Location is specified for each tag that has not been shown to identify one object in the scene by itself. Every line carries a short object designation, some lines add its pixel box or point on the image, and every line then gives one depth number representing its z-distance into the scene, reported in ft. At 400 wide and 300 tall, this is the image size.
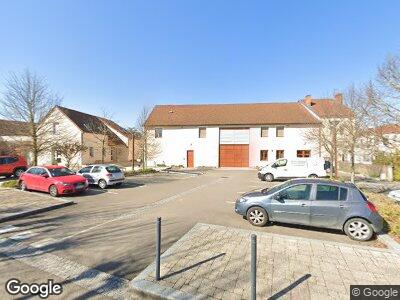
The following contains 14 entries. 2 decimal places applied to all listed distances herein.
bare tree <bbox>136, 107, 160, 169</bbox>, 84.43
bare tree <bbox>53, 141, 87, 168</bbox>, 61.76
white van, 59.11
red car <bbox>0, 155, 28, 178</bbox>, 63.10
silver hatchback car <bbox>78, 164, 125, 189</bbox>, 47.19
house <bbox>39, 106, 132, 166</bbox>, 102.56
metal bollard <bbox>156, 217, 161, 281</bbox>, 13.58
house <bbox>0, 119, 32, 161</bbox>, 53.06
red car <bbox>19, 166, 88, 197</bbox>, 37.88
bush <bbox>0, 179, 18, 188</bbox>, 45.81
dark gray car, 20.88
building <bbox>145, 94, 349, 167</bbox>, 105.50
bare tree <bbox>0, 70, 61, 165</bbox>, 51.72
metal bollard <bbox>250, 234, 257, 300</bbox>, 11.00
